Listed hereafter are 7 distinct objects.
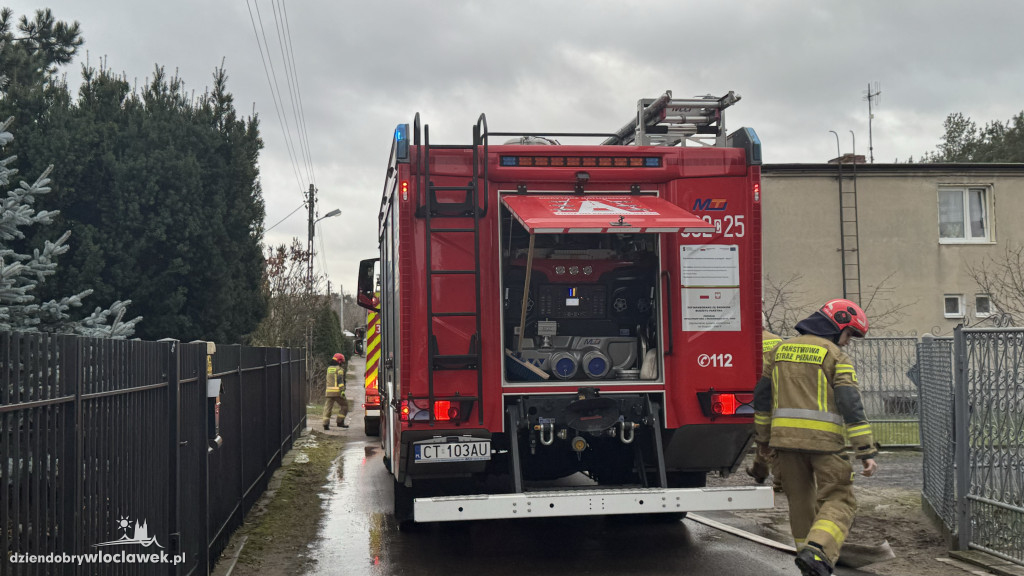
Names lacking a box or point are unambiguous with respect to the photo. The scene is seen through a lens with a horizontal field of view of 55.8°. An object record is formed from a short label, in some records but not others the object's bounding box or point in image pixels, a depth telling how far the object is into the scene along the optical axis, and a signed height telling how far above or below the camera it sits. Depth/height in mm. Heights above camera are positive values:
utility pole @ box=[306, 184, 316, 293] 30094 +2949
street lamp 30409 +3931
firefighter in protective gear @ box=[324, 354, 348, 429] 19891 -1164
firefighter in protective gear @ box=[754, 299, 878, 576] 5867 -620
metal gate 6508 -810
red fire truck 6898 +96
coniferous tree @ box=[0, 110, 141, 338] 7105 +323
